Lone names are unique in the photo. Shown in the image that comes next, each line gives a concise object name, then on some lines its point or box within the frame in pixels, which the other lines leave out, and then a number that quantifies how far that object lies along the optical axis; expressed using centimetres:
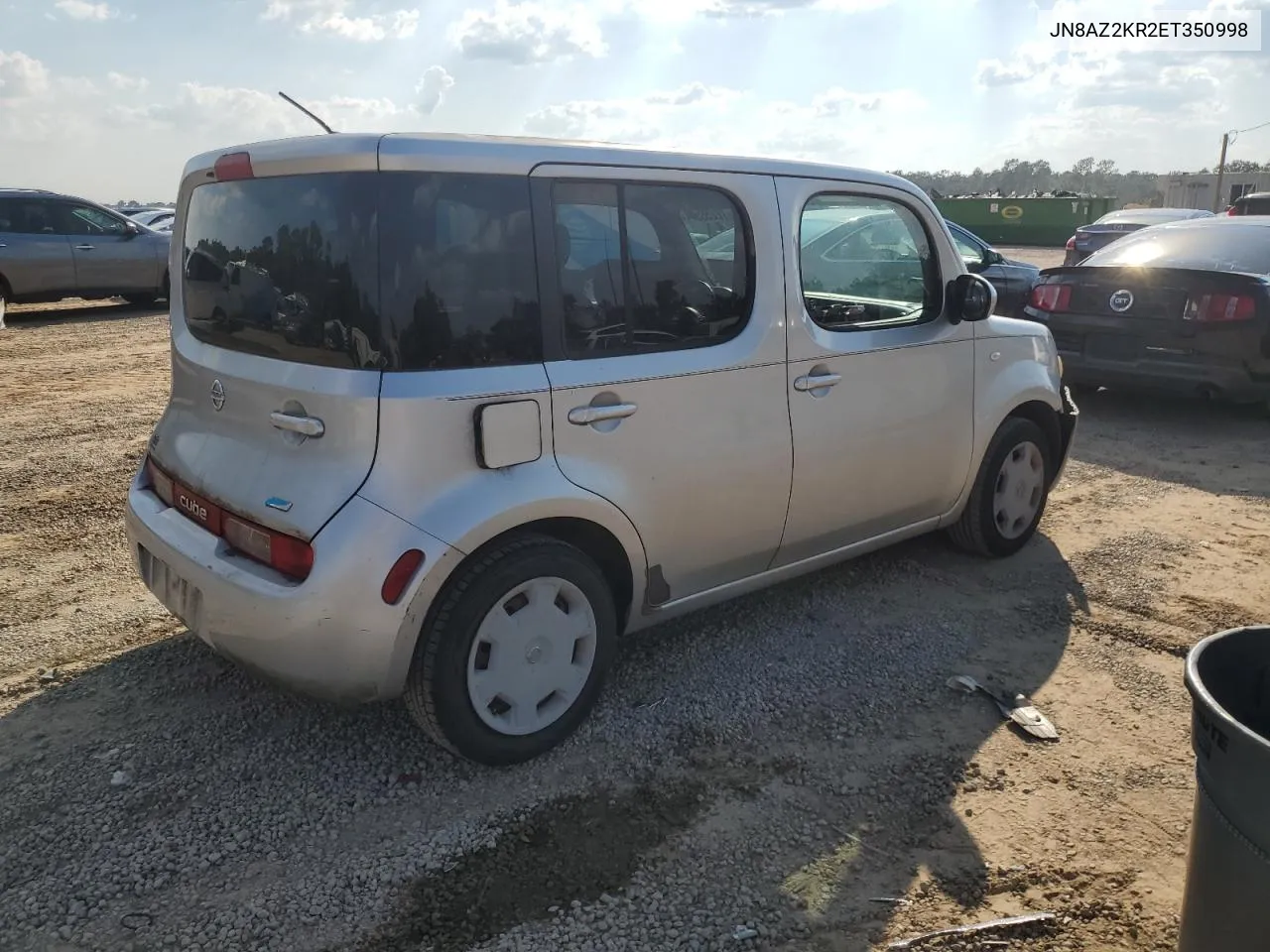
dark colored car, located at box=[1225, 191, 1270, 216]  1539
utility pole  4109
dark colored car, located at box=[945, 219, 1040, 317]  1117
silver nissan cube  273
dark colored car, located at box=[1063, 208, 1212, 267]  1919
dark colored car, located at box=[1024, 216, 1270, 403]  711
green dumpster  3459
